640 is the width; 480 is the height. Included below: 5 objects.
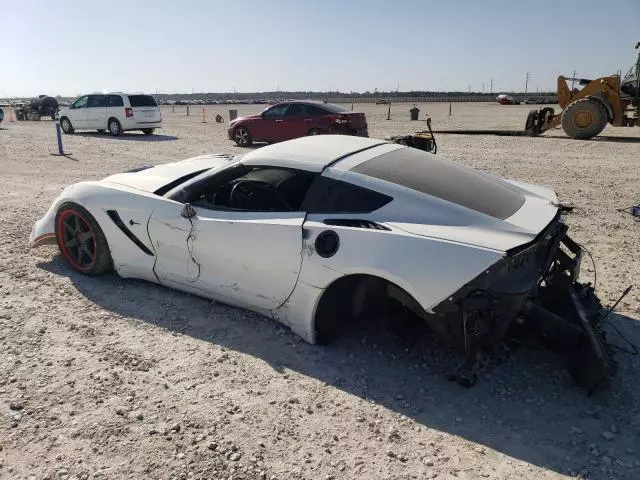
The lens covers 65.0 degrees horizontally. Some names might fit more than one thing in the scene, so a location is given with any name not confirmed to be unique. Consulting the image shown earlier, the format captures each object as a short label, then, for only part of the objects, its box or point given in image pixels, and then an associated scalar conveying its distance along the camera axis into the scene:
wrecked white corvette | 2.93
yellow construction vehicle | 16.17
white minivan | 18.00
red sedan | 14.33
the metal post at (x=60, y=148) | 13.14
